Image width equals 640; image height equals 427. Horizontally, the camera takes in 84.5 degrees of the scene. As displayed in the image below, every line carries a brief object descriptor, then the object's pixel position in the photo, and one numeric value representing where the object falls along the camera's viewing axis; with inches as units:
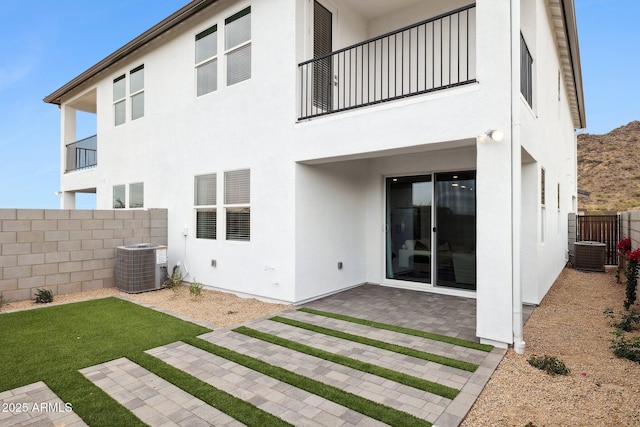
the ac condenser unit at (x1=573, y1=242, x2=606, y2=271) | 423.2
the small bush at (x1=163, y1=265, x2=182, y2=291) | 328.5
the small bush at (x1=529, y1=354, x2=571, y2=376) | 149.0
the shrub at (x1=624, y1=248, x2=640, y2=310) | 246.5
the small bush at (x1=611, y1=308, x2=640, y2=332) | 204.8
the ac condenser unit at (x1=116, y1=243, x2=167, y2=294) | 317.7
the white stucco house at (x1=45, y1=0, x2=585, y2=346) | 180.5
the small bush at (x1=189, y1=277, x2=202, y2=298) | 286.5
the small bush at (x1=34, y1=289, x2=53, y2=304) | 278.2
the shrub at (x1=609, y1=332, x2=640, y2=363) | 161.8
